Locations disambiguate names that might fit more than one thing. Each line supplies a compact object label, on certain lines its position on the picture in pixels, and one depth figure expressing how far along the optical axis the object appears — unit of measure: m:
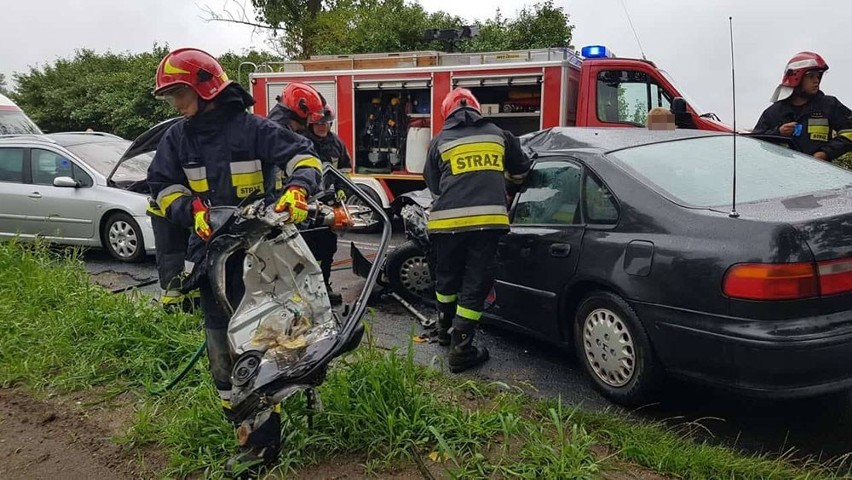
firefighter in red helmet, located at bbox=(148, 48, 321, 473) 2.96
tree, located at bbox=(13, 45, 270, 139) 21.58
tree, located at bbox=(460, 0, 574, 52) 17.38
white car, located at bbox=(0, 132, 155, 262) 7.71
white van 12.14
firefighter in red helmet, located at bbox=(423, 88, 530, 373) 4.17
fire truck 8.53
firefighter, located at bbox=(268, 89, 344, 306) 5.23
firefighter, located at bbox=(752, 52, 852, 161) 5.64
